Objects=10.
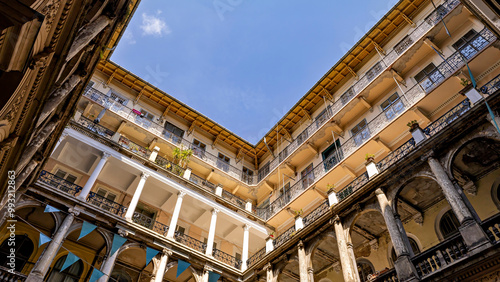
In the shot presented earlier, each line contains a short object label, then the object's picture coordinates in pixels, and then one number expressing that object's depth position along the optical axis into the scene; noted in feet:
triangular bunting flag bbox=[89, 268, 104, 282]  39.88
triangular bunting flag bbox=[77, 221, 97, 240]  45.27
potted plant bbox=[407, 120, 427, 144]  40.91
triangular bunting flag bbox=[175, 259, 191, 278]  49.52
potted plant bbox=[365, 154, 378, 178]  45.16
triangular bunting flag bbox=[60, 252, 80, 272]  39.83
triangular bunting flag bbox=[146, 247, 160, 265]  48.03
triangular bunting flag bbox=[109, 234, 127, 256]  46.50
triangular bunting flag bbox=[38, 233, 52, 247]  40.21
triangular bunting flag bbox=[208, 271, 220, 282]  53.67
